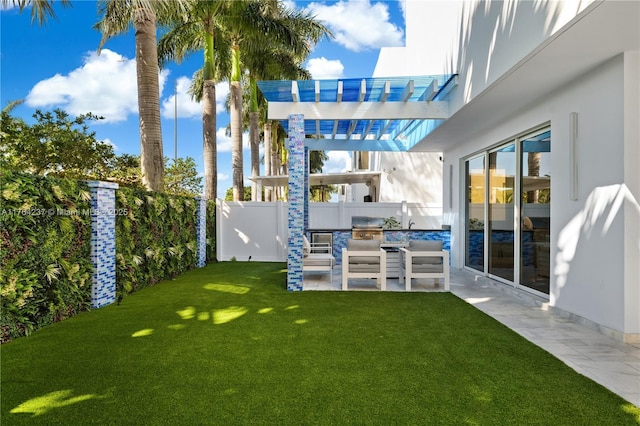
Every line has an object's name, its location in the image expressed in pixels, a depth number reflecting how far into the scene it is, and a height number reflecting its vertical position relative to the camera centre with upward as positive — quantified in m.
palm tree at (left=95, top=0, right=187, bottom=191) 8.71 +2.86
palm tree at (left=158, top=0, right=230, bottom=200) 13.00 +6.54
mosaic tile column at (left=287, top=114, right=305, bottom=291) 7.84 +0.19
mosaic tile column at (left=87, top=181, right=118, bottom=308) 6.21 -0.49
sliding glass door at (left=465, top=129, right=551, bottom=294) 6.63 +0.05
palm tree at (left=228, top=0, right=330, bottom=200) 14.25 +7.18
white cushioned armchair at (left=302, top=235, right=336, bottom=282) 8.55 -1.12
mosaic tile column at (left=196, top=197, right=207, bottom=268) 11.27 -0.51
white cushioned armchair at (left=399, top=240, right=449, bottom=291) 7.90 -1.03
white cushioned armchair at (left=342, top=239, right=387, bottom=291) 7.86 -1.02
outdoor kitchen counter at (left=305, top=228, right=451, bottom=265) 11.21 -0.67
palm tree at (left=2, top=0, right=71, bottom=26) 5.98 +3.36
